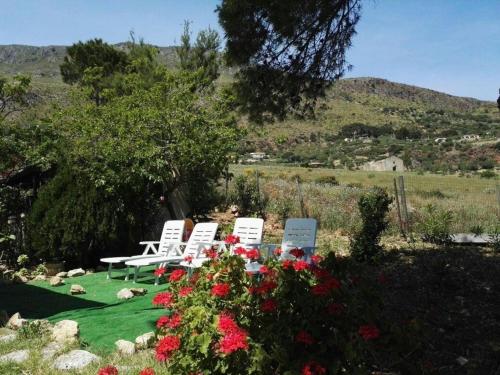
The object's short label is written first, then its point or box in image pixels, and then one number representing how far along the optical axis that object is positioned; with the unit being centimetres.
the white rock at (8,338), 454
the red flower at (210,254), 322
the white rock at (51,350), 413
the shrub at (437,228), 918
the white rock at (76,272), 862
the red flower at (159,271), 359
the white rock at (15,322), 509
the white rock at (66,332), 447
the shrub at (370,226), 780
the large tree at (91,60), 2343
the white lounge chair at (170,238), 840
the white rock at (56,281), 772
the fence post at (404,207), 1008
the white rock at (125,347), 409
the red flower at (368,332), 228
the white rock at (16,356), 403
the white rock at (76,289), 708
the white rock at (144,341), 420
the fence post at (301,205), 1204
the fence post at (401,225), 1010
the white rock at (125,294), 662
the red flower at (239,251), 327
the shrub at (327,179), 2816
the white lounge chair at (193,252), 745
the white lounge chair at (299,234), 672
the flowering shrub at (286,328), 240
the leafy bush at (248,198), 1397
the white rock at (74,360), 385
